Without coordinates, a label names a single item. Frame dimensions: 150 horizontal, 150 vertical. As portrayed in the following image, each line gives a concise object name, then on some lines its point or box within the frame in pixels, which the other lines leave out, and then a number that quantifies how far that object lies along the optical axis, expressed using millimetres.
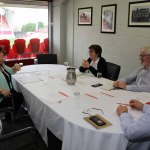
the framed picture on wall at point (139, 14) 3383
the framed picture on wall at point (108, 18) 4010
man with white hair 2256
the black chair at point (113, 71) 2974
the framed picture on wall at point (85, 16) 4617
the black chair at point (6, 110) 2108
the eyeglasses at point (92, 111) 1692
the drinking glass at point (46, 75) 2701
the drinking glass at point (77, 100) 1828
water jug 2461
